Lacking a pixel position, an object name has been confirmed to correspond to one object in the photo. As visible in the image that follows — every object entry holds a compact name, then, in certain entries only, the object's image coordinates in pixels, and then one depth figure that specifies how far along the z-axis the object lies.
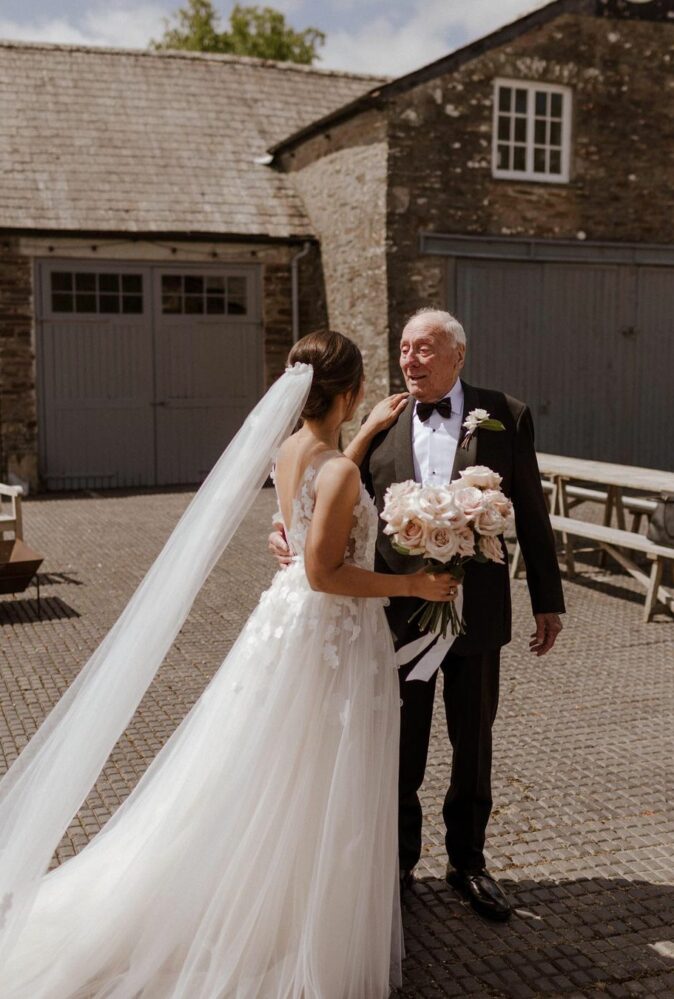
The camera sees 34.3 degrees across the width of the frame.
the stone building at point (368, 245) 14.70
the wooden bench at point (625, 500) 9.50
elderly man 3.74
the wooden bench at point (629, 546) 8.05
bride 3.16
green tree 39.19
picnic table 8.12
